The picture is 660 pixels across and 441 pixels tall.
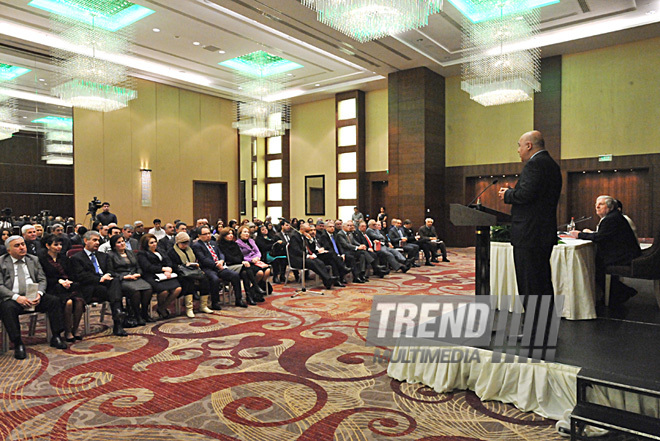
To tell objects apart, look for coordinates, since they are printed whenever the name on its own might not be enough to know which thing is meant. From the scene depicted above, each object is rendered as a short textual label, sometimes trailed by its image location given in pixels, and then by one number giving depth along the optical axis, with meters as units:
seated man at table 4.77
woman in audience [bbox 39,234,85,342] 4.81
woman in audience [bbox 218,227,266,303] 6.71
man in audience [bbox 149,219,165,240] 10.14
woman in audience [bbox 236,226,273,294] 7.04
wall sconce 14.71
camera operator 11.54
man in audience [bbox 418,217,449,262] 11.16
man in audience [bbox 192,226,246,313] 6.27
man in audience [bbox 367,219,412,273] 9.85
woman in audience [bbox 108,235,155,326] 5.41
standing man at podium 3.17
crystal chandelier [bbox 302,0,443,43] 6.56
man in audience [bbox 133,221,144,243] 9.67
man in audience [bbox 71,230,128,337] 5.08
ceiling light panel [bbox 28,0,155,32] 9.45
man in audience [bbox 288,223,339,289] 7.68
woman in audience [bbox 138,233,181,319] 5.67
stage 2.75
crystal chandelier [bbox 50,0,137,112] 9.30
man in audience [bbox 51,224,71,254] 6.99
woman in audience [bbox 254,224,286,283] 8.52
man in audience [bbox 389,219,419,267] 10.57
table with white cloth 4.33
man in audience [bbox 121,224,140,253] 7.65
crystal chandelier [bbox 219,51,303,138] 12.74
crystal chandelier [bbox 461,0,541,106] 9.57
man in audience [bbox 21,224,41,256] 5.32
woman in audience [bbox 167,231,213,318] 5.91
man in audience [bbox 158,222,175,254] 7.50
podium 3.34
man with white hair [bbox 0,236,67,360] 4.32
